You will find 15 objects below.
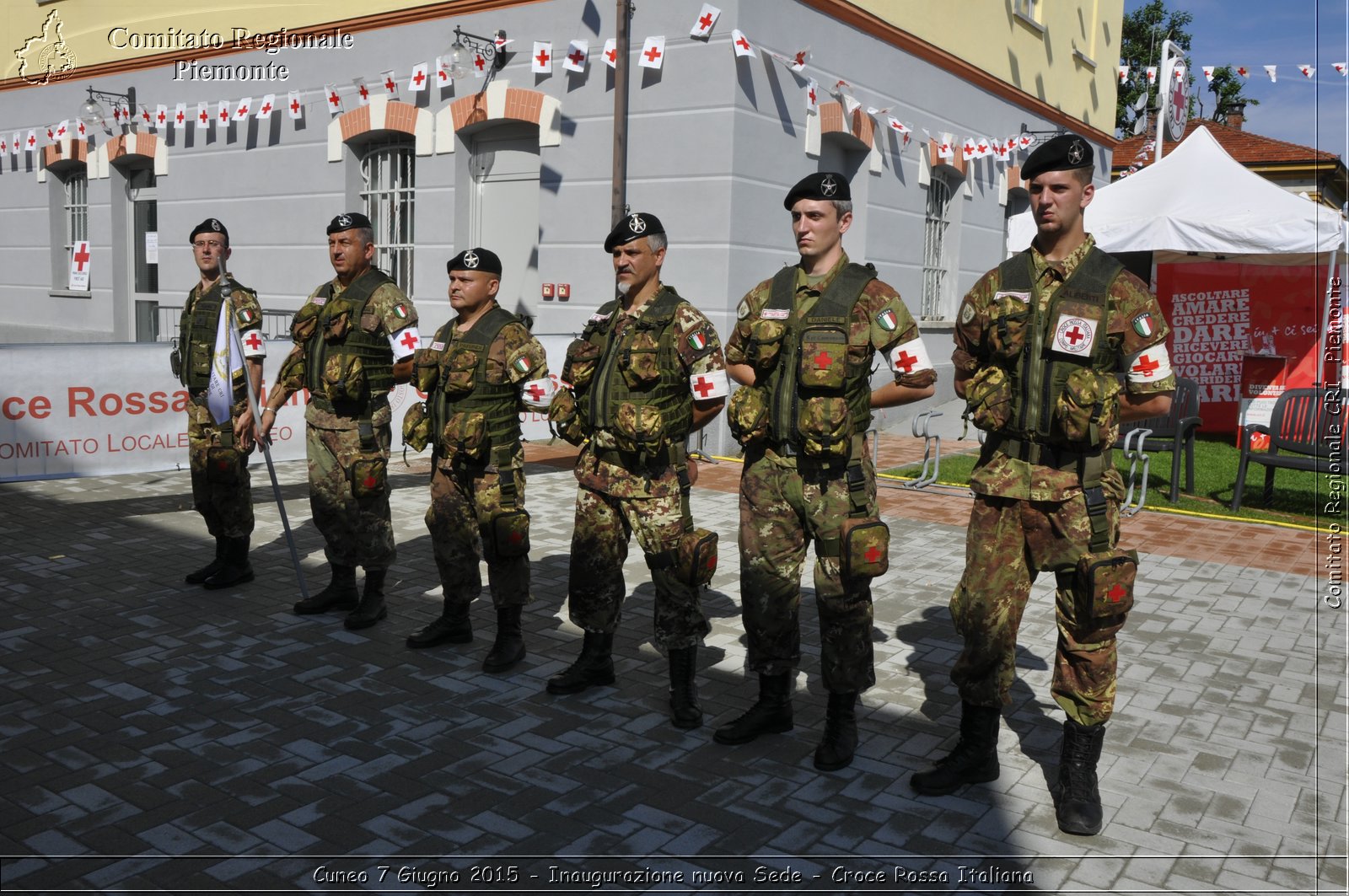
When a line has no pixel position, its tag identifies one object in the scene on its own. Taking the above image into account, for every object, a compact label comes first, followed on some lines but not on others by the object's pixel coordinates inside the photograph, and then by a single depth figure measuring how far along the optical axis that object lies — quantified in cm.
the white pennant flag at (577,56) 1184
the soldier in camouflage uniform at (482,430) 517
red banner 1577
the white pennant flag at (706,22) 1104
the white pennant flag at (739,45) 1098
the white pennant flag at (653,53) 1137
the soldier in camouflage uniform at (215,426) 641
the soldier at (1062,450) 381
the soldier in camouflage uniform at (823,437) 414
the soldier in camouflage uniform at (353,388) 577
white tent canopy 1148
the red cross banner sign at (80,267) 1805
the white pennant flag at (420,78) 1301
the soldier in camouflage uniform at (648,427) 462
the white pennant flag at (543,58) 1208
